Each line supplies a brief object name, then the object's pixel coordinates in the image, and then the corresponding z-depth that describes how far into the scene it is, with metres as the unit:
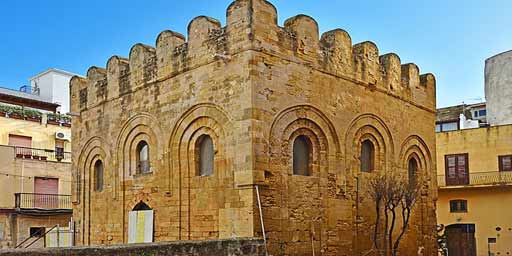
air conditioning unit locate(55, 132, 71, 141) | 32.39
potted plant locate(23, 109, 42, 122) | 31.08
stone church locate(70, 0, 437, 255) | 14.55
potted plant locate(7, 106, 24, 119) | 30.33
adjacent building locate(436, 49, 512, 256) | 26.81
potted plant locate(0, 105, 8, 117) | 29.95
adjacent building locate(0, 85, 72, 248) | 27.95
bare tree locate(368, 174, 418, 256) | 17.28
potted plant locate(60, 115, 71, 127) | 33.16
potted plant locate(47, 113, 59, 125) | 32.46
